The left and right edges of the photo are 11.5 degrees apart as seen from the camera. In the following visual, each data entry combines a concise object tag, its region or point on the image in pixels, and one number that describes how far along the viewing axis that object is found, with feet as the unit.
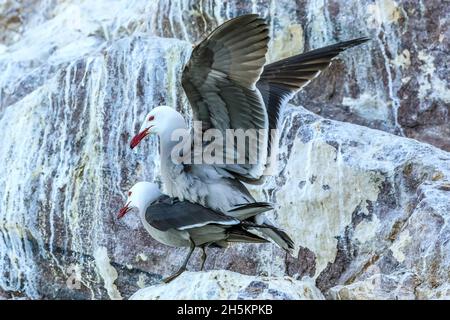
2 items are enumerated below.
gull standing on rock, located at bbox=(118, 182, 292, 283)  41.59
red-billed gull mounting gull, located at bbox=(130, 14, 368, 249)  39.57
